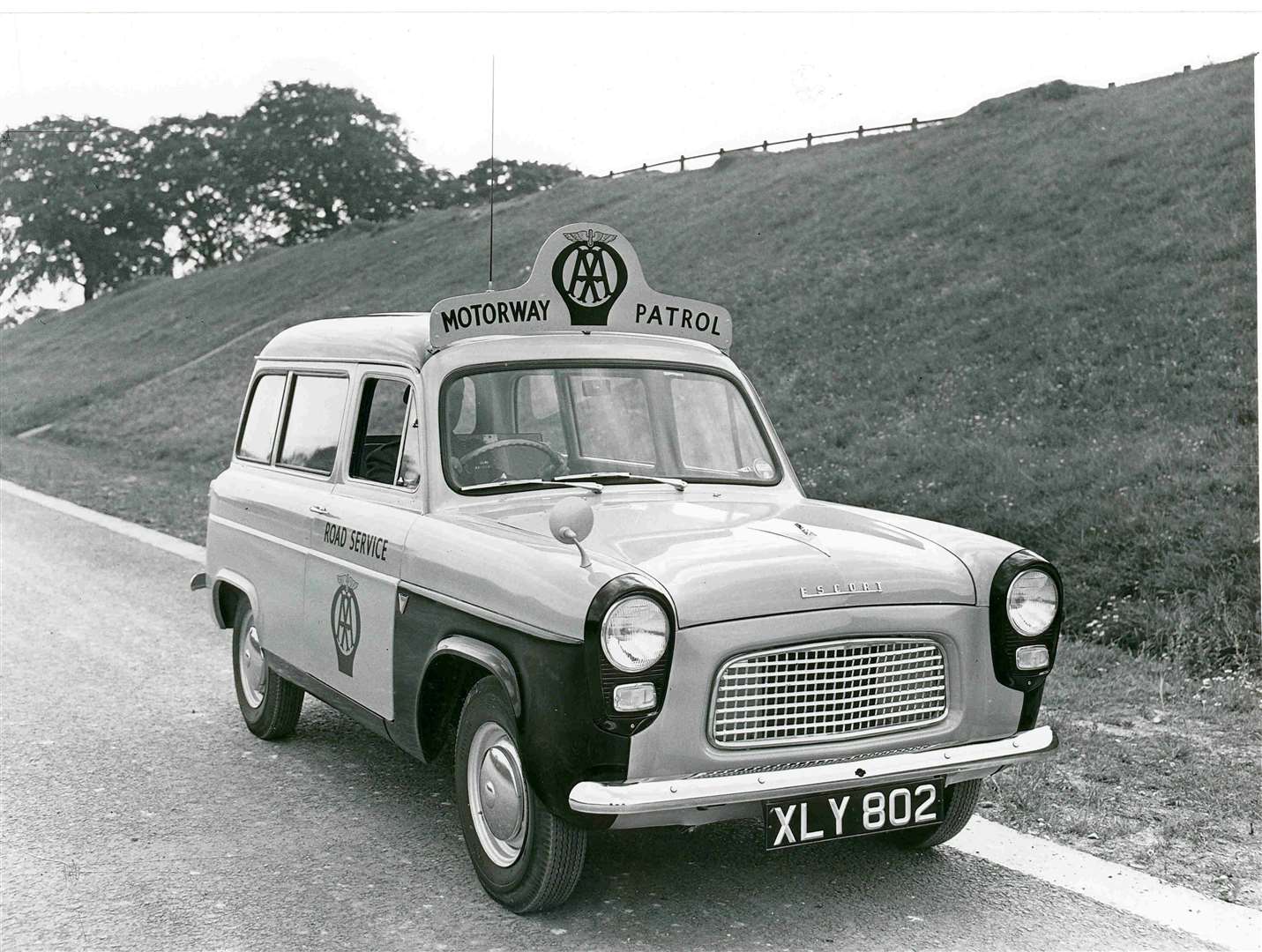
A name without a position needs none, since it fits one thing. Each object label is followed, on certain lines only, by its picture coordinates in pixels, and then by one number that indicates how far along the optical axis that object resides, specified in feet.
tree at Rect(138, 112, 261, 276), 186.70
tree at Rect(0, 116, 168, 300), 142.31
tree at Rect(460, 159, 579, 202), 141.38
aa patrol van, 12.50
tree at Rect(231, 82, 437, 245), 194.08
